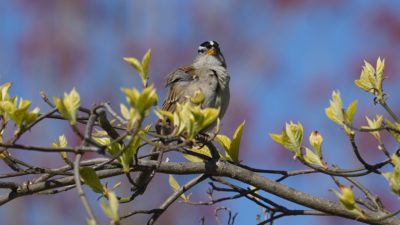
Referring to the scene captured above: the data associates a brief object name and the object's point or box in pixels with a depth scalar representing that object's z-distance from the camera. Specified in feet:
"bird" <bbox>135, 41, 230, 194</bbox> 26.66
